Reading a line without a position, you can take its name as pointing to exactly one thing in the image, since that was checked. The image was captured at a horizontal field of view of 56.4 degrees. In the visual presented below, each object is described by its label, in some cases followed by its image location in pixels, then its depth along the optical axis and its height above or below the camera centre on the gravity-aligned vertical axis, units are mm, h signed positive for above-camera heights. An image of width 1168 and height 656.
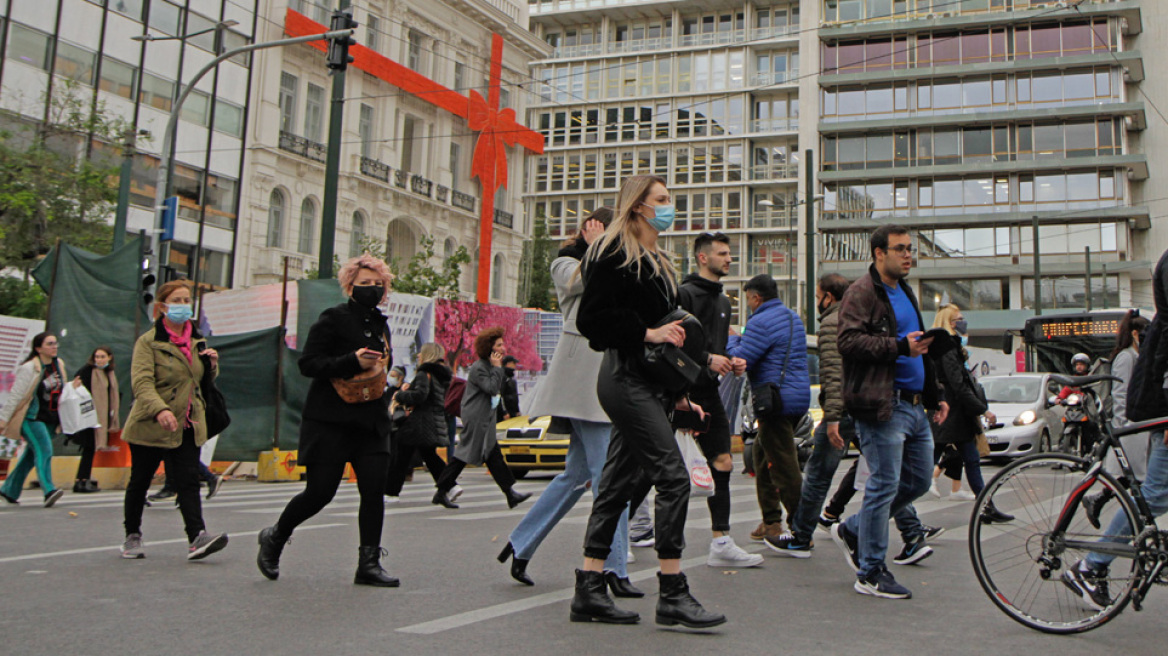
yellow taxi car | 15180 -177
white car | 17141 +607
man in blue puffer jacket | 7066 +409
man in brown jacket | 5430 +318
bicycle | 4422 -360
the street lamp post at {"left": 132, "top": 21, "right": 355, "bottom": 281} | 18438 +4225
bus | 22453 +2459
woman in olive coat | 6418 +44
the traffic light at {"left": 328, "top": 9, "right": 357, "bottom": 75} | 16094 +5629
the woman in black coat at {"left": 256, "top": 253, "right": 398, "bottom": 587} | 5613 -56
